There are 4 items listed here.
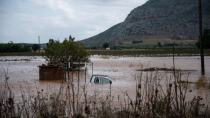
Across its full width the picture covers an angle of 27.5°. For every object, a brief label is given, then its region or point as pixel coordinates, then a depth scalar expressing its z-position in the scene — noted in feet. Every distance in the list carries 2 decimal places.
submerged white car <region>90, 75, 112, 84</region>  68.75
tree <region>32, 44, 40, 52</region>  444.55
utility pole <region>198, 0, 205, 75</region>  87.51
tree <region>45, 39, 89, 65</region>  126.31
